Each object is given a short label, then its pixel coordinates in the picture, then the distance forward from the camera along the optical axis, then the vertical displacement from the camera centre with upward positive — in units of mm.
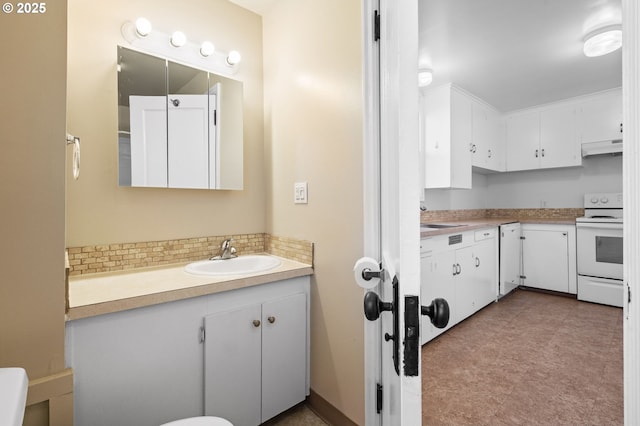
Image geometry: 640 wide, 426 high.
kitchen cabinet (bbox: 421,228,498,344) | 2207 -535
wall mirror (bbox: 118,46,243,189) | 1507 +514
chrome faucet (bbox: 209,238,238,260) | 1771 -236
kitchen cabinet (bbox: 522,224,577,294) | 3434 -576
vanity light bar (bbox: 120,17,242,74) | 1515 +968
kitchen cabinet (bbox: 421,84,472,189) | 3131 +856
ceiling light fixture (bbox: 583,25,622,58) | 2084 +1282
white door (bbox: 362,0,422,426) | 453 +38
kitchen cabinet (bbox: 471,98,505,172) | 3590 +1000
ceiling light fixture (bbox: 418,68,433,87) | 2701 +1298
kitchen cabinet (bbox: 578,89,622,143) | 3385 +1137
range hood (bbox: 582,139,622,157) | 3292 +745
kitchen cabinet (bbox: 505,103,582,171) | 3702 +1009
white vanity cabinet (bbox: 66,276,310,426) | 1037 -609
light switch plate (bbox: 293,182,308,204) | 1643 +123
